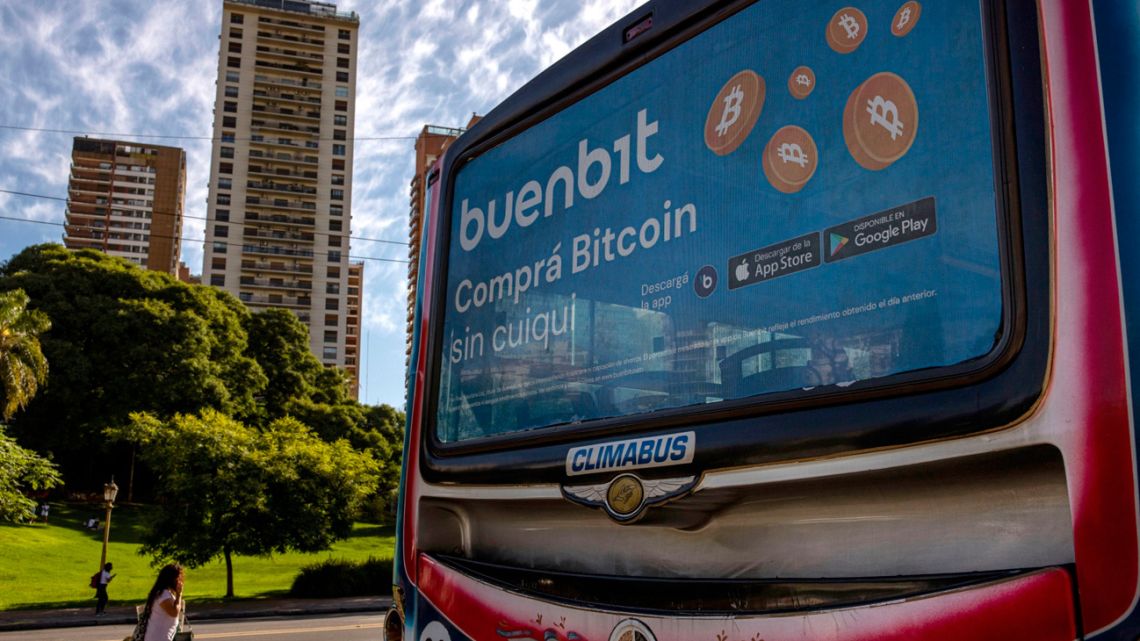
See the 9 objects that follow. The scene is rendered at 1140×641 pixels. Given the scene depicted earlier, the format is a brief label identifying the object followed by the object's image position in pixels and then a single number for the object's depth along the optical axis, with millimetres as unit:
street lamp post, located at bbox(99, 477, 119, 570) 23938
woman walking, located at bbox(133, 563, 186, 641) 7516
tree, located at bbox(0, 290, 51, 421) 28625
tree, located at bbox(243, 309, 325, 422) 53000
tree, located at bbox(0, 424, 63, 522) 18344
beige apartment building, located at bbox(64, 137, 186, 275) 124750
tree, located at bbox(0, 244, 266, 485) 42000
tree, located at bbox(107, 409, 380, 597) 23391
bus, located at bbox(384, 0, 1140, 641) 1921
